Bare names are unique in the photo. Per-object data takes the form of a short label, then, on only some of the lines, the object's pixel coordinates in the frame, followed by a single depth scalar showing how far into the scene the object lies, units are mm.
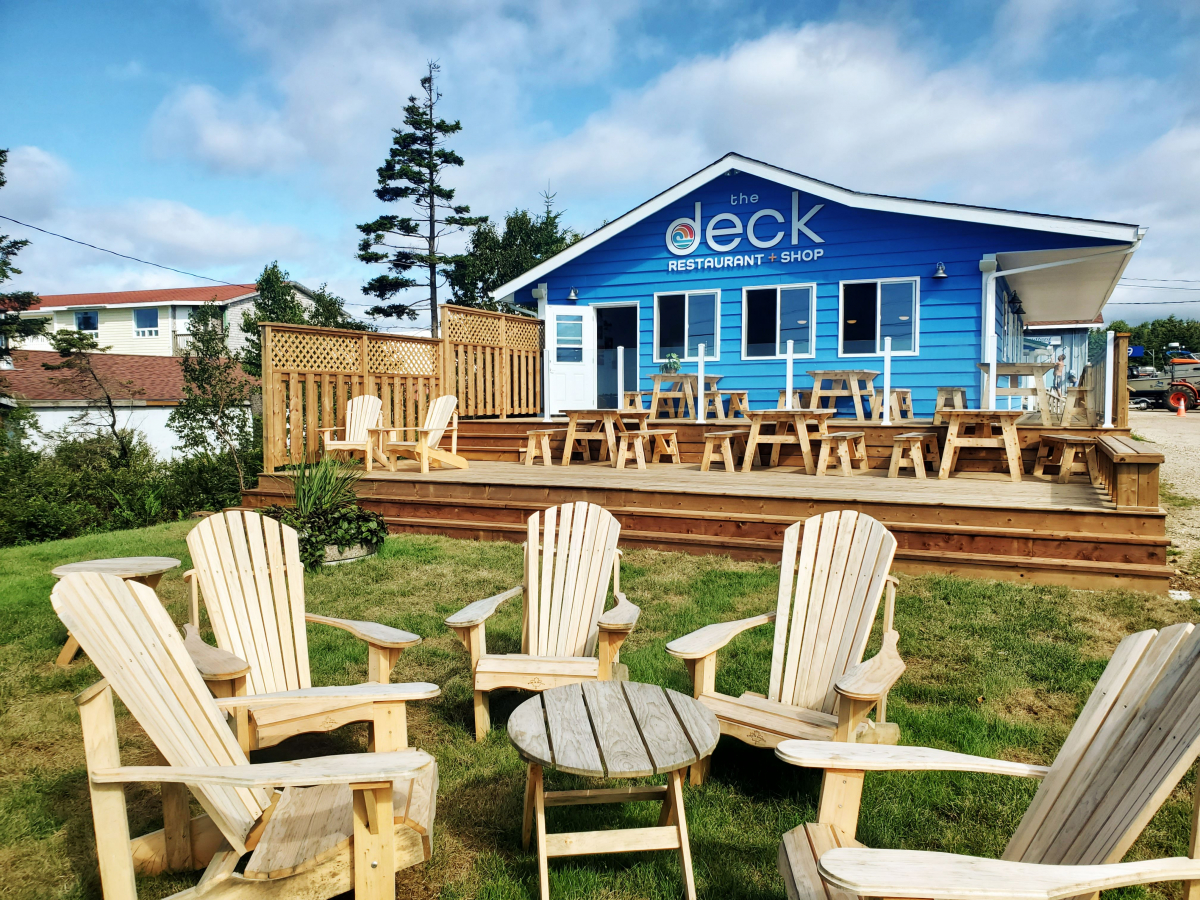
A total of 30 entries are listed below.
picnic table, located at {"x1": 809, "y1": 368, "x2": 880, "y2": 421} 9445
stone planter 5773
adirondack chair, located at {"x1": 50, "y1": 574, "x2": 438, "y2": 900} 1594
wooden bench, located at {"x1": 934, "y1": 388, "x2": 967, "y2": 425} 8750
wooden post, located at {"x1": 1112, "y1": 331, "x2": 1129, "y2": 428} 6773
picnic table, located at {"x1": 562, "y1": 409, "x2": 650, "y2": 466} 8383
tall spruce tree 24578
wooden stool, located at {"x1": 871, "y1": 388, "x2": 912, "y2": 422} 9594
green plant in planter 5680
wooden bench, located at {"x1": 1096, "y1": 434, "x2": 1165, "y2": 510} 4793
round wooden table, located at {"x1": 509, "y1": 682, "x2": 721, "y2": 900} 1917
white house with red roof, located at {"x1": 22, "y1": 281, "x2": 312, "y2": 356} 30812
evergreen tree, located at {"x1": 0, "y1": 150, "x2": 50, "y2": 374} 18156
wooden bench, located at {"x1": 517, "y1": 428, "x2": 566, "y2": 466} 8719
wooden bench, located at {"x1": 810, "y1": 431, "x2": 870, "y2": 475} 7207
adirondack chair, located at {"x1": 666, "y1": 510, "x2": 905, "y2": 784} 2508
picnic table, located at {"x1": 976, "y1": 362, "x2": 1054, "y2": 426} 7864
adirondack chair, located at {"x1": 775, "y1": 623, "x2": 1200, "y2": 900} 1214
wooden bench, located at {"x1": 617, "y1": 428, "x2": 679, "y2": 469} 7953
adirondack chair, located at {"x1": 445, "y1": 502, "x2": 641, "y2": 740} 3039
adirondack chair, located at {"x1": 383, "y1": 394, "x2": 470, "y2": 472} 7973
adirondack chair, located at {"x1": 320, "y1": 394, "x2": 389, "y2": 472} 8250
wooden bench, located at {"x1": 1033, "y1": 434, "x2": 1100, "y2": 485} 6588
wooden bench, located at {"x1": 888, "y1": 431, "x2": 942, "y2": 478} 7012
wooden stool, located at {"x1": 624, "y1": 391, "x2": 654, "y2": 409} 10617
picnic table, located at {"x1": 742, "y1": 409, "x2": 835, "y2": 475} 7375
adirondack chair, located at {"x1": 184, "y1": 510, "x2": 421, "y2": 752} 2801
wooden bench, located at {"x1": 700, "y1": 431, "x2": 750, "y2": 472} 7598
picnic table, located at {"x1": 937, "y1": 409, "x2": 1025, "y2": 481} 6742
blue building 9484
